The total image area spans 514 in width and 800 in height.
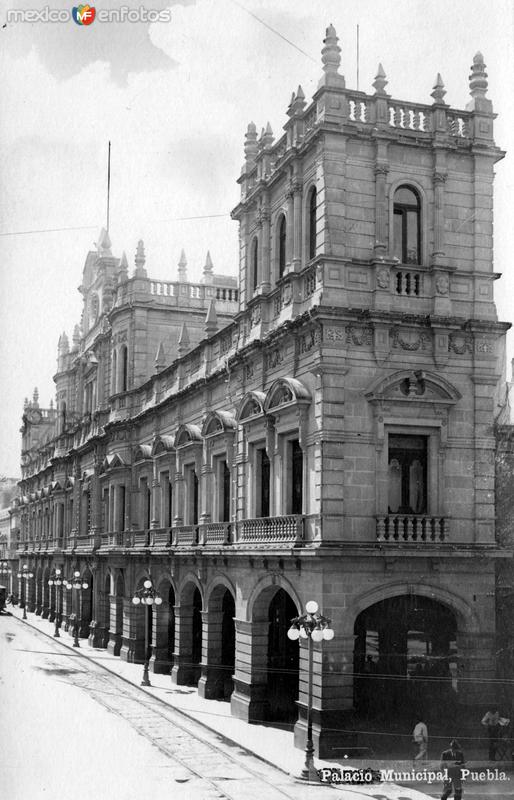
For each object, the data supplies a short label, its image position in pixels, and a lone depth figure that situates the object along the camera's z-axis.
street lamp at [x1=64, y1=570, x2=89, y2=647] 44.23
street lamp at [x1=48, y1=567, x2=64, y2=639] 48.65
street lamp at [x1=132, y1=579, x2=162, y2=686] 31.66
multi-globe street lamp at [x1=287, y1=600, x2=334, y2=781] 19.25
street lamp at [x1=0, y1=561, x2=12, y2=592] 78.76
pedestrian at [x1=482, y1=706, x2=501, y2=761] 20.69
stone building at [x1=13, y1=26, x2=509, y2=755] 21.64
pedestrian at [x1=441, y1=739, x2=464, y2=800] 17.17
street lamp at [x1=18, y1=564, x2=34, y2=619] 65.56
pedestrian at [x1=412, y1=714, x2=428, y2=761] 19.98
